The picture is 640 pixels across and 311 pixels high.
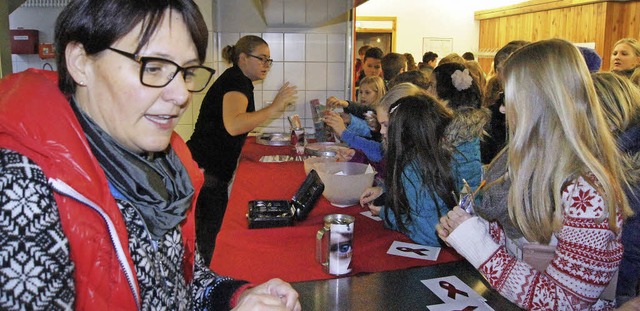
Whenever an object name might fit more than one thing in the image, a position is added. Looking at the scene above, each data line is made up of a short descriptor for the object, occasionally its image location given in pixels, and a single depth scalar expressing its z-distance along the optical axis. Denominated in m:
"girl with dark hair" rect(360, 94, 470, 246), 1.81
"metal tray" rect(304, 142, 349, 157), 3.18
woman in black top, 3.30
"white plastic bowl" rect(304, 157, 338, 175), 2.56
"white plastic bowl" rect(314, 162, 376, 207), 2.16
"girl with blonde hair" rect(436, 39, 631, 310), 1.19
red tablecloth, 1.52
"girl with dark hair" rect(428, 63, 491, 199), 2.12
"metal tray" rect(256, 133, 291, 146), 4.12
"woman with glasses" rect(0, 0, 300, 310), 0.71
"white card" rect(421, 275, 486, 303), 1.27
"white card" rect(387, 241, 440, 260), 1.63
